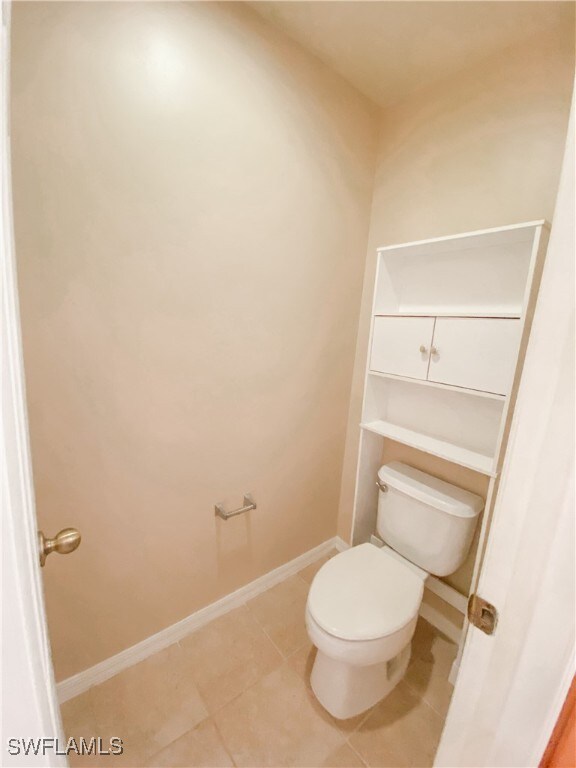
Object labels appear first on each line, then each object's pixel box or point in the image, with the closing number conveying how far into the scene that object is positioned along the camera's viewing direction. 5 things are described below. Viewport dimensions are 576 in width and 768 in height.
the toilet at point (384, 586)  1.05
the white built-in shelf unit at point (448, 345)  1.08
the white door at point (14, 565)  0.35
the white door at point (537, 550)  0.38
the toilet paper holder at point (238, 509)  1.38
